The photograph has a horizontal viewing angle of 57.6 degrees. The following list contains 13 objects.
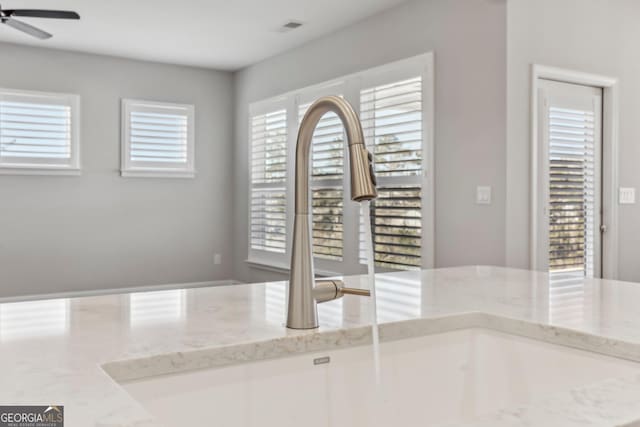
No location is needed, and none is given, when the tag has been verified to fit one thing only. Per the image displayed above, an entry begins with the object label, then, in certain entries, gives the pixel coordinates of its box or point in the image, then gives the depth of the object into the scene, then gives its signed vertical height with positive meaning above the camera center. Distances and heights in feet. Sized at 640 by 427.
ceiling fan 13.00 +4.35
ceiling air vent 16.57 +5.29
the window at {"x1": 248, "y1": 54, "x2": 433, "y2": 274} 14.40 +1.07
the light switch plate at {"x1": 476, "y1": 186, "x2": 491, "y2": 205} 12.86 +0.31
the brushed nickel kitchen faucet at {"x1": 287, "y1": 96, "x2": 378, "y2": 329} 3.34 -0.31
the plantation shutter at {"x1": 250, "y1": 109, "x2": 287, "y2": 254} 20.25 +0.98
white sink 3.01 -1.01
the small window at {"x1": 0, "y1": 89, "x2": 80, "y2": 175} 19.07 +2.52
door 13.30 +0.73
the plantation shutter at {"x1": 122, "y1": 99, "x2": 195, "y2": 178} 21.13 +2.57
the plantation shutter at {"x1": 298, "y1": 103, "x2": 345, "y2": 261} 17.20 +0.62
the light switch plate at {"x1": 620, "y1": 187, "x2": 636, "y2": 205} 14.58 +0.36
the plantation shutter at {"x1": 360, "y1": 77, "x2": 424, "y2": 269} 14.46 +1.09
